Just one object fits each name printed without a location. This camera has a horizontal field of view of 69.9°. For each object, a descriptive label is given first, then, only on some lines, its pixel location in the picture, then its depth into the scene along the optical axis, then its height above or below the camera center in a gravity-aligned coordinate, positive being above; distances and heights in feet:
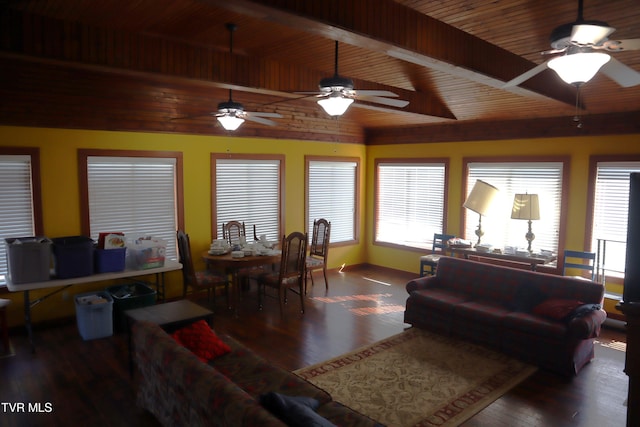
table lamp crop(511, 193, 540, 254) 19.65 -1.23
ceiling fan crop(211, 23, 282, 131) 15.94 +2.19
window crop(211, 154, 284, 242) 22.63 -0.82
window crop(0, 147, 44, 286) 16.81 -0.80
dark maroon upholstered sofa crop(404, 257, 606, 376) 13.96 -4.48
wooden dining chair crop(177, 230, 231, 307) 19.12 -4.33
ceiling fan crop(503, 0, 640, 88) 7.51 +2.24
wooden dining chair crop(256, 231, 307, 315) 18.93 -3.95
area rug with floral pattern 11.93 -5.96
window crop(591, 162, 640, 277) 18.79 -1.24
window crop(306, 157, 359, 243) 26.48 -1.02
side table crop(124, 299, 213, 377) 12.79 -4.06
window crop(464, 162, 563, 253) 21.03 -1.02
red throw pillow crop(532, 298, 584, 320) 14.32 -4.08
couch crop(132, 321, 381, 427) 7.50 -4.21
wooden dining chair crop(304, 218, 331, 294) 23.06 -3.73
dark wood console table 19.42 -3.41
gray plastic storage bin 15.20 -2.90
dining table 19.07 -3.60
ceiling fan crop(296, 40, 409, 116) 12.51 +2.39
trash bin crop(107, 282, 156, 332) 17.52 -4.82
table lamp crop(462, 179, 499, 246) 20.99 -0.83
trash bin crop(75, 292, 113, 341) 16.49 -5.16
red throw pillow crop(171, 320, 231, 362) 11.64 -4.28
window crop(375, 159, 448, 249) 25.82 -1.34
